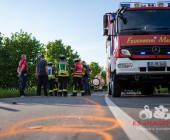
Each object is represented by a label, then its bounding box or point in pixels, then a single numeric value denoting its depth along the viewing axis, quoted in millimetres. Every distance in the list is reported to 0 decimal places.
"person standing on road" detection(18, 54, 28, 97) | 12234
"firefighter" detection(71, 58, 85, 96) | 13562
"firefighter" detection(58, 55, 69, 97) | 13328
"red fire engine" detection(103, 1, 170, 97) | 9094
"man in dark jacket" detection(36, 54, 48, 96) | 13219
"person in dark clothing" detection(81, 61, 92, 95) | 14797
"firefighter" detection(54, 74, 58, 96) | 15134
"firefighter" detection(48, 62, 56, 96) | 14867
